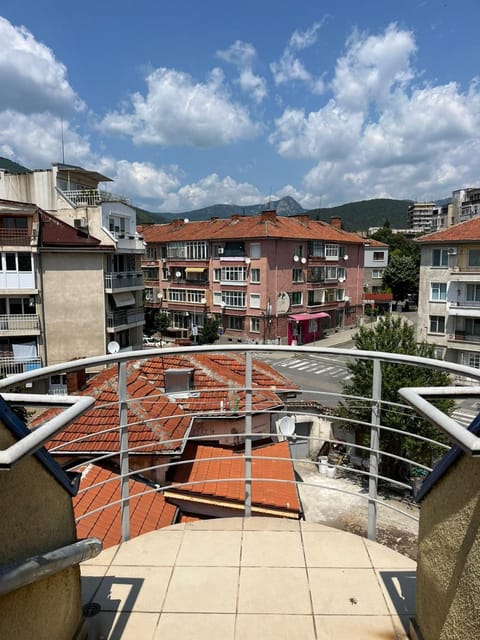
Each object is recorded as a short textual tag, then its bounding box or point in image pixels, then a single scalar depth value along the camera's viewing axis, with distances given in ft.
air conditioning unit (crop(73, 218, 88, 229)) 83.46
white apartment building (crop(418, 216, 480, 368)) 90.68
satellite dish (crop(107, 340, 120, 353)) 69.45
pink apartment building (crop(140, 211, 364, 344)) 118.11
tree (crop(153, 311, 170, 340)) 135.13
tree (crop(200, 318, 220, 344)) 118.52
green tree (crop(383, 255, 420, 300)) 185.68
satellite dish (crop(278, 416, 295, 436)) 34.47
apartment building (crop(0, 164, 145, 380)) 77.15
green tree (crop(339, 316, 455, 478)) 56.03
